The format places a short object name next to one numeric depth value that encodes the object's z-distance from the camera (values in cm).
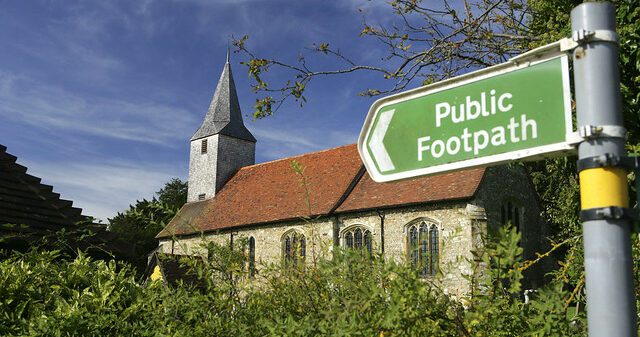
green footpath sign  171
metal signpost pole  144
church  2445
